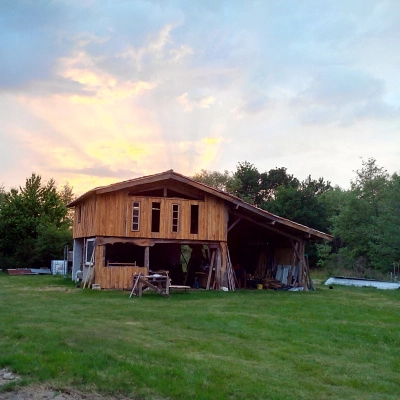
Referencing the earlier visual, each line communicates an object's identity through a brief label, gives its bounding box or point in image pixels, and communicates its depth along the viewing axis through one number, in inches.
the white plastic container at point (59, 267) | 1307.8
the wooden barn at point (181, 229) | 841.5
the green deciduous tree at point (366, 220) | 1248.8
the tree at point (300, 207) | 1849.2
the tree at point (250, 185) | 2226.9
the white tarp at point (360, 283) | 1005.3
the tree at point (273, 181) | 2216.7
